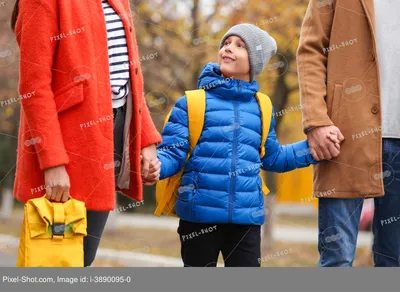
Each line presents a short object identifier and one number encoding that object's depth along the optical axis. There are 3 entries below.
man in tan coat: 7.75
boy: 7.77
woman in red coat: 6.48
